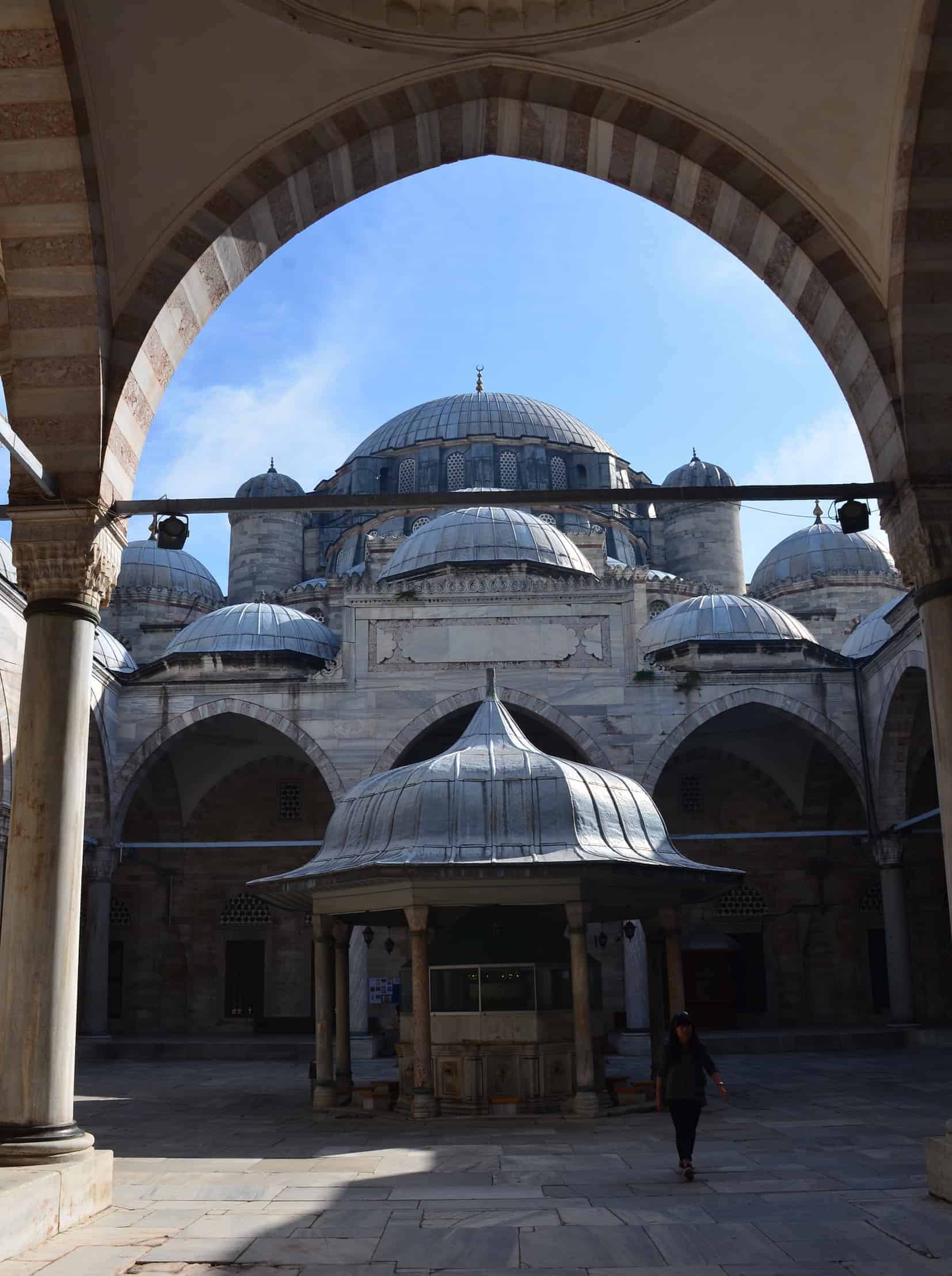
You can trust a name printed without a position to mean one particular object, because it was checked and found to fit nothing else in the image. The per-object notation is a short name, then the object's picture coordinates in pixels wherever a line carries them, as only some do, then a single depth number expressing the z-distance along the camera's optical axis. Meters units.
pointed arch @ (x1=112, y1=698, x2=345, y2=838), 19.38
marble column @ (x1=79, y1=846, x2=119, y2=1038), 19.02
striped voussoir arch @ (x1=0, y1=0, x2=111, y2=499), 5.66
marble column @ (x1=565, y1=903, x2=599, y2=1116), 9.48
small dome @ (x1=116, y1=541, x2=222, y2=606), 29.42
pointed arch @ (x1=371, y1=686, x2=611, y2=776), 19.31
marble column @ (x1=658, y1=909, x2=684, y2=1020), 10.53
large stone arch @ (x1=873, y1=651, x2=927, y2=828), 18.30
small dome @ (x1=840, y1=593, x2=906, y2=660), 21.28
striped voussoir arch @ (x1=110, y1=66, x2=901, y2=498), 6.41
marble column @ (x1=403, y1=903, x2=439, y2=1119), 9.36
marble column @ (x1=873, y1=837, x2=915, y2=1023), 18.67
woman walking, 6.76
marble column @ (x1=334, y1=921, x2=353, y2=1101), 11.08
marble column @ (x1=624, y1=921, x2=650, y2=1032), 17.91
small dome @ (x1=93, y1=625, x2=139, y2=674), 20.41
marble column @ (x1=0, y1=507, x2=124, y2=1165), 5.41
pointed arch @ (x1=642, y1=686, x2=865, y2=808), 19.42
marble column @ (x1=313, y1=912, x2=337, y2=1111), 10.56
